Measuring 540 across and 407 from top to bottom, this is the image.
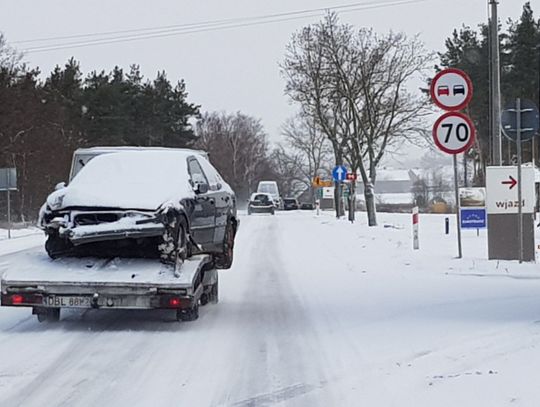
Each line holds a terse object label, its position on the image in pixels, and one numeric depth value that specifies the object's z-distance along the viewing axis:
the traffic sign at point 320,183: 59.99
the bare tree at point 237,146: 108.69
